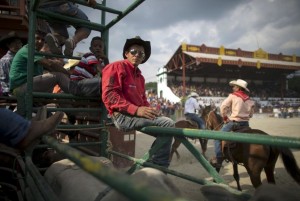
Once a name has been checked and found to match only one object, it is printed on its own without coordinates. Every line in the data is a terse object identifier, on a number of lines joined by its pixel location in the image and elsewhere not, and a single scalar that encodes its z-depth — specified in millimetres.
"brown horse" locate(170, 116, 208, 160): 7558
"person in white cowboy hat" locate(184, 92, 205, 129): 8422
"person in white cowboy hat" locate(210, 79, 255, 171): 4938
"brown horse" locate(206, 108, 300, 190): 3973
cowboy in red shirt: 2234
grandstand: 29152
